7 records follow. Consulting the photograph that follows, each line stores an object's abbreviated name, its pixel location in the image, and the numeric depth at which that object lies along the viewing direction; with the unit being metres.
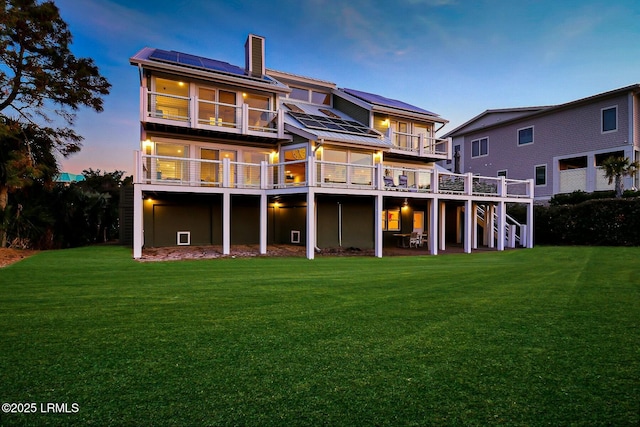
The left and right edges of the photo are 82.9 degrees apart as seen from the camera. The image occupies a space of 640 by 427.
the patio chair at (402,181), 16.69
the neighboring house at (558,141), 21.84
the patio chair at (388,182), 15.69
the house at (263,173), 14.68
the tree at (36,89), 14.11
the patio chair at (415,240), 18.69
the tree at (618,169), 19.80
